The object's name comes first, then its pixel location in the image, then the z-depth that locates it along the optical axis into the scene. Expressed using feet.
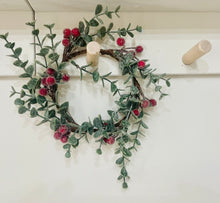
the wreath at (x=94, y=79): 1.85
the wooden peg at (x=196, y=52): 1.68
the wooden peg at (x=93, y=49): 1.65
